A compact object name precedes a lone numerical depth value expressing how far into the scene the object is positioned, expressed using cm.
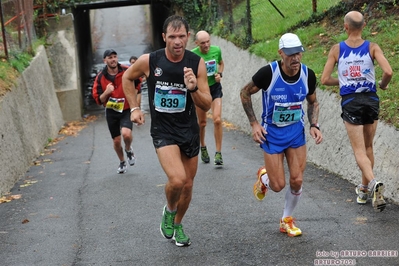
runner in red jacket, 1101
